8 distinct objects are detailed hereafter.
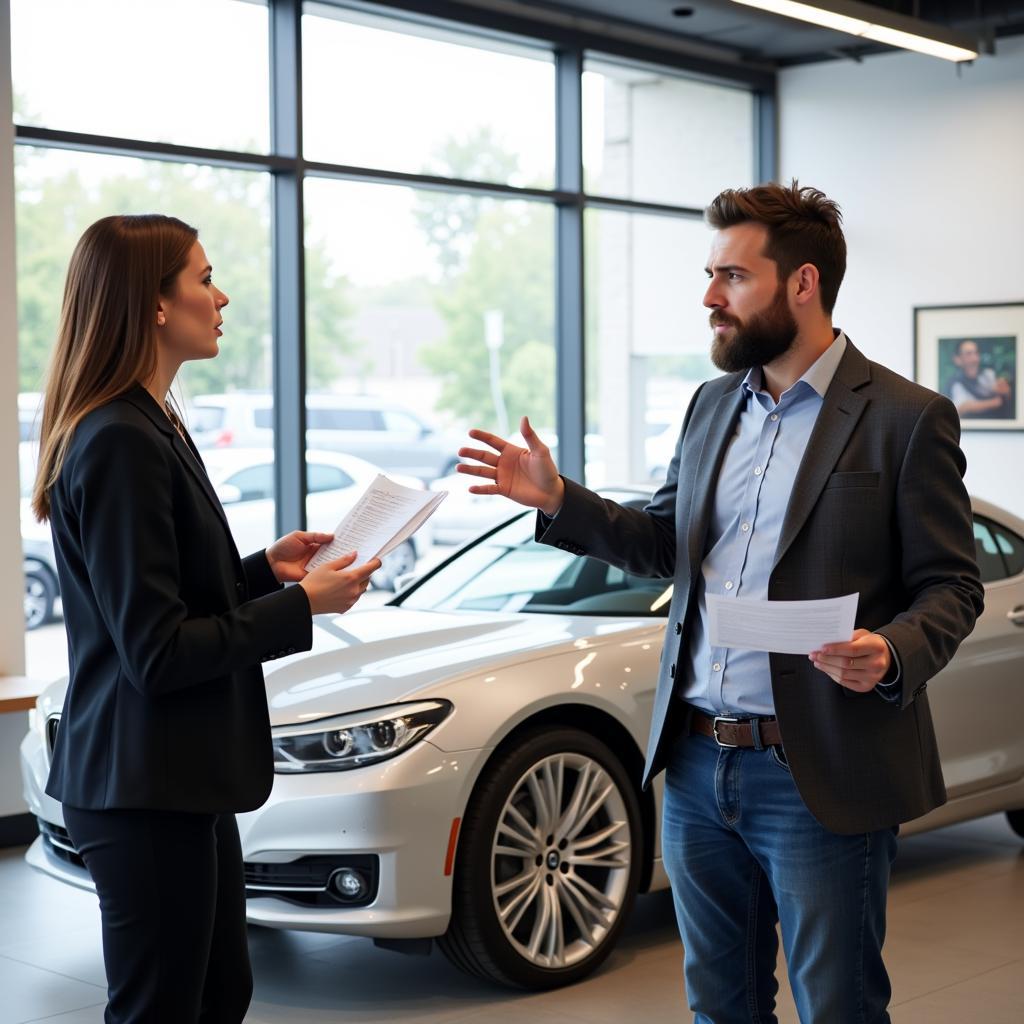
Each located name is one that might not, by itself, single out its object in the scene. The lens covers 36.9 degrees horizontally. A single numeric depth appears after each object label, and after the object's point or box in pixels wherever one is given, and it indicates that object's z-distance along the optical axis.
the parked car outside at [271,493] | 8.20
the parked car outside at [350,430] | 8.81
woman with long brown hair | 2.04
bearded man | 2.27
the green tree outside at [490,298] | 9.20
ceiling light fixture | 6.70
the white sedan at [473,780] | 3.54
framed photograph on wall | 8.62
